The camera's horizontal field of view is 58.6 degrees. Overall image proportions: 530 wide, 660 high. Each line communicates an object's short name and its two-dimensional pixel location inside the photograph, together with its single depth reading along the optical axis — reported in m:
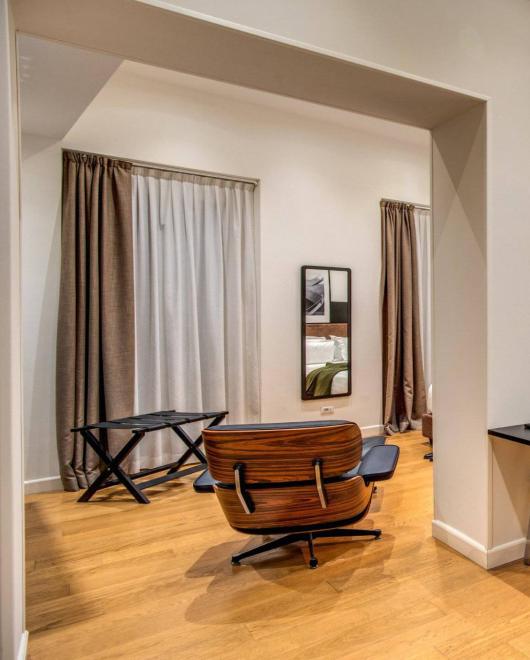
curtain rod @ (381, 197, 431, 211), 5.14
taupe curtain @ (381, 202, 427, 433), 5.11
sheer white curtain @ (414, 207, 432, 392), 5.49
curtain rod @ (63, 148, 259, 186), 3.81
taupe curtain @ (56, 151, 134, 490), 3.57
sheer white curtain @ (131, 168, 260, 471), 4.05
